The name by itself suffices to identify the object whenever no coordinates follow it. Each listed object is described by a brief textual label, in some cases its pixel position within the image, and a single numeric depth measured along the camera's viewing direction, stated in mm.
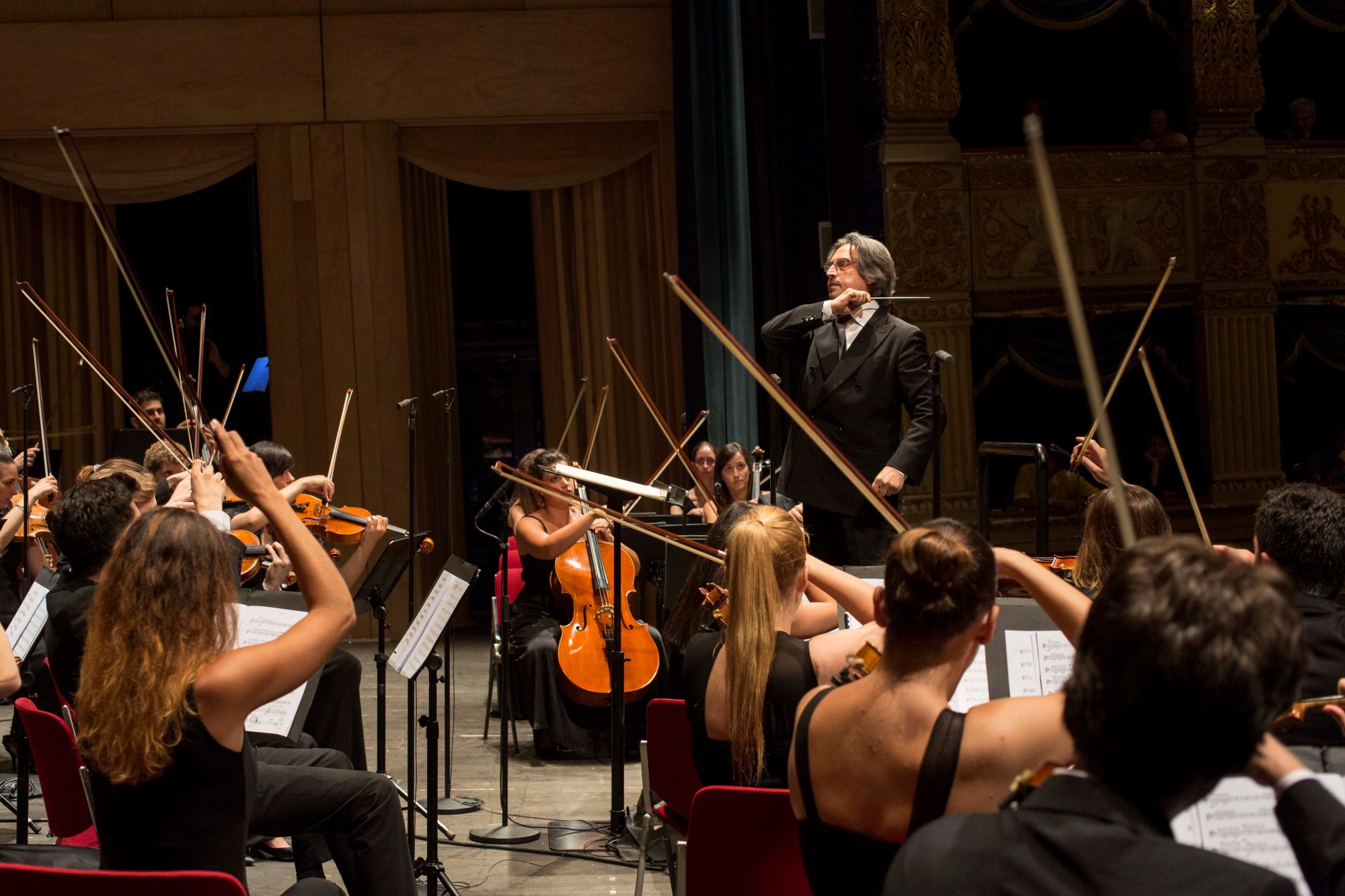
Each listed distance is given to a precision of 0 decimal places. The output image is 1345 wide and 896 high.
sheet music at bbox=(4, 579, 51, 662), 3262
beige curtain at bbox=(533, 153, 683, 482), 7781
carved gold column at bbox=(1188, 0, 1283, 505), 7648
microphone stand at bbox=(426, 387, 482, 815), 3783
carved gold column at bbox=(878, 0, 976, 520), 7312
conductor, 3584
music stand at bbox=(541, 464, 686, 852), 3566
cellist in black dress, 4605
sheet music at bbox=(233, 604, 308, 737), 2740
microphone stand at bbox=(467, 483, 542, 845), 3676
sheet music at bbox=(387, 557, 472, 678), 2930
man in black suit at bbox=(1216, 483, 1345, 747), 2205
